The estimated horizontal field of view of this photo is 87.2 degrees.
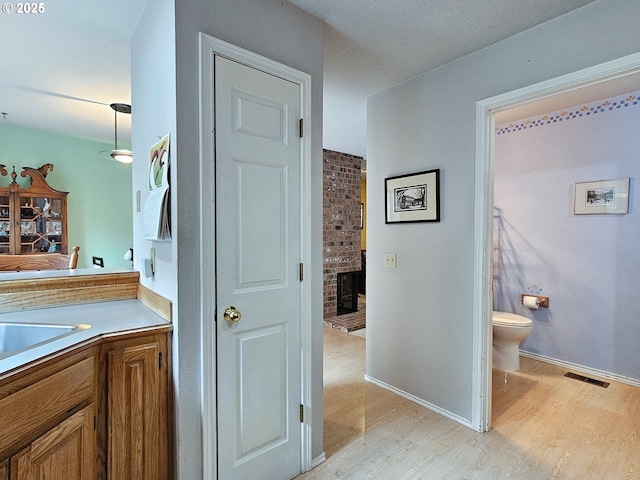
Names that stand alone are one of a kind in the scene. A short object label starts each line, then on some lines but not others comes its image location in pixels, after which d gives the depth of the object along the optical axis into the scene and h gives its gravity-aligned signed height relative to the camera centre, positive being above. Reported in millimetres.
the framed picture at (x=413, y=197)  2283 +252
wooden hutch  3764 +194
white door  1430 -181
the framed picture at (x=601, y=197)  2669 +290
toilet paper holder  3111 -641
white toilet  2770 -882
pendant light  3088 +1158
